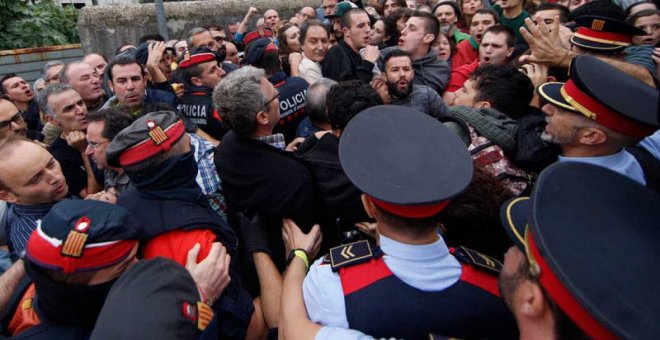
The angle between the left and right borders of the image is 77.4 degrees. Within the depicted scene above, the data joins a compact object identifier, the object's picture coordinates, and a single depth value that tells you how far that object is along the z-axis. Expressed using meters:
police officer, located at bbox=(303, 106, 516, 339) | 1.28
